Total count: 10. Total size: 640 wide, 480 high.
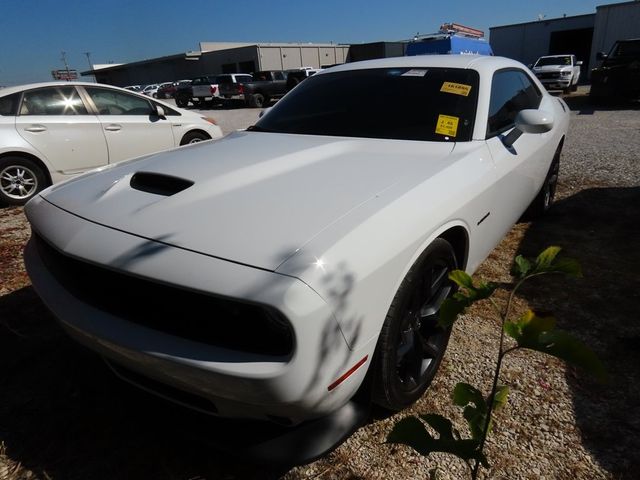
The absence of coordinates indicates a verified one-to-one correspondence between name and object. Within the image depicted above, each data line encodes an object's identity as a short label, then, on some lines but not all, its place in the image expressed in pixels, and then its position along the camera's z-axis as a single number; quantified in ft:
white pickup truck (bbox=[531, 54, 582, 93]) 55.72
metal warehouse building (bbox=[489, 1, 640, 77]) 102.63
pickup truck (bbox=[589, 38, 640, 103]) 38.78
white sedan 16.96
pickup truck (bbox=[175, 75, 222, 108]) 73.51
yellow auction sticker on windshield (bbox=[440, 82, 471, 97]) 8.50
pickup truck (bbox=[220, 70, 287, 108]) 67.31
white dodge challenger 4.31
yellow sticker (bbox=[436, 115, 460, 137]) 7.87
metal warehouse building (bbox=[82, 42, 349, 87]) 137.28
